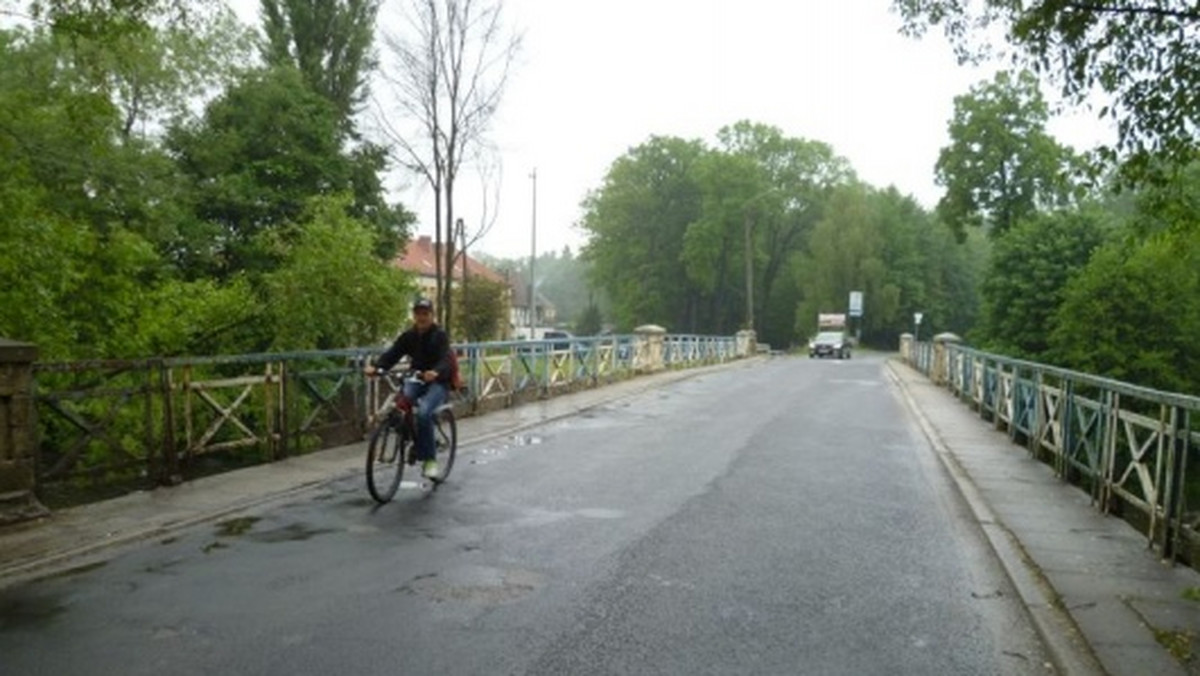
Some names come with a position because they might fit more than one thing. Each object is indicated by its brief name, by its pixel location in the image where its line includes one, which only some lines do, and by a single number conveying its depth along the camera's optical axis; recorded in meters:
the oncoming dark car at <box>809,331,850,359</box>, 52.19
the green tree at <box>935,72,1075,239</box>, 46.53
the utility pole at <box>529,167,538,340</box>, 49.19
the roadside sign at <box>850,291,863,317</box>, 67.62
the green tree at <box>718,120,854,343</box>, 77.88
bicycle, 8.04
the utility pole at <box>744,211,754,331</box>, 54.71
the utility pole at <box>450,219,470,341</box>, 26.31
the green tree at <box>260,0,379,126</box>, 30.62
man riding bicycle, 8.38
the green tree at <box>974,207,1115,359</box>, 35.12
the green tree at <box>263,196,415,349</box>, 14.66
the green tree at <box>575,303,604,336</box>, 88.38
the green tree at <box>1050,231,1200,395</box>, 28.50
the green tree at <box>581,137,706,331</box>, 77.00
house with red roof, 82.75
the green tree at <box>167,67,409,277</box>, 25.41
